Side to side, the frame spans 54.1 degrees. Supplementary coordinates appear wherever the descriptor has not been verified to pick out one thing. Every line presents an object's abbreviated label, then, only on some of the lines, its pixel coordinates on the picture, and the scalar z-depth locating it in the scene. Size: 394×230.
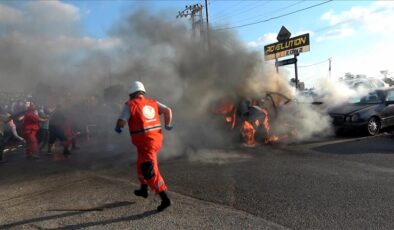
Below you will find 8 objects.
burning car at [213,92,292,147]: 10.55
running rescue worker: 4.90
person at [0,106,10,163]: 10.41
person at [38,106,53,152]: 12.20
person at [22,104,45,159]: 10.49
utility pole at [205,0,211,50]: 28.38
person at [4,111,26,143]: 11.85
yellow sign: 26.30
